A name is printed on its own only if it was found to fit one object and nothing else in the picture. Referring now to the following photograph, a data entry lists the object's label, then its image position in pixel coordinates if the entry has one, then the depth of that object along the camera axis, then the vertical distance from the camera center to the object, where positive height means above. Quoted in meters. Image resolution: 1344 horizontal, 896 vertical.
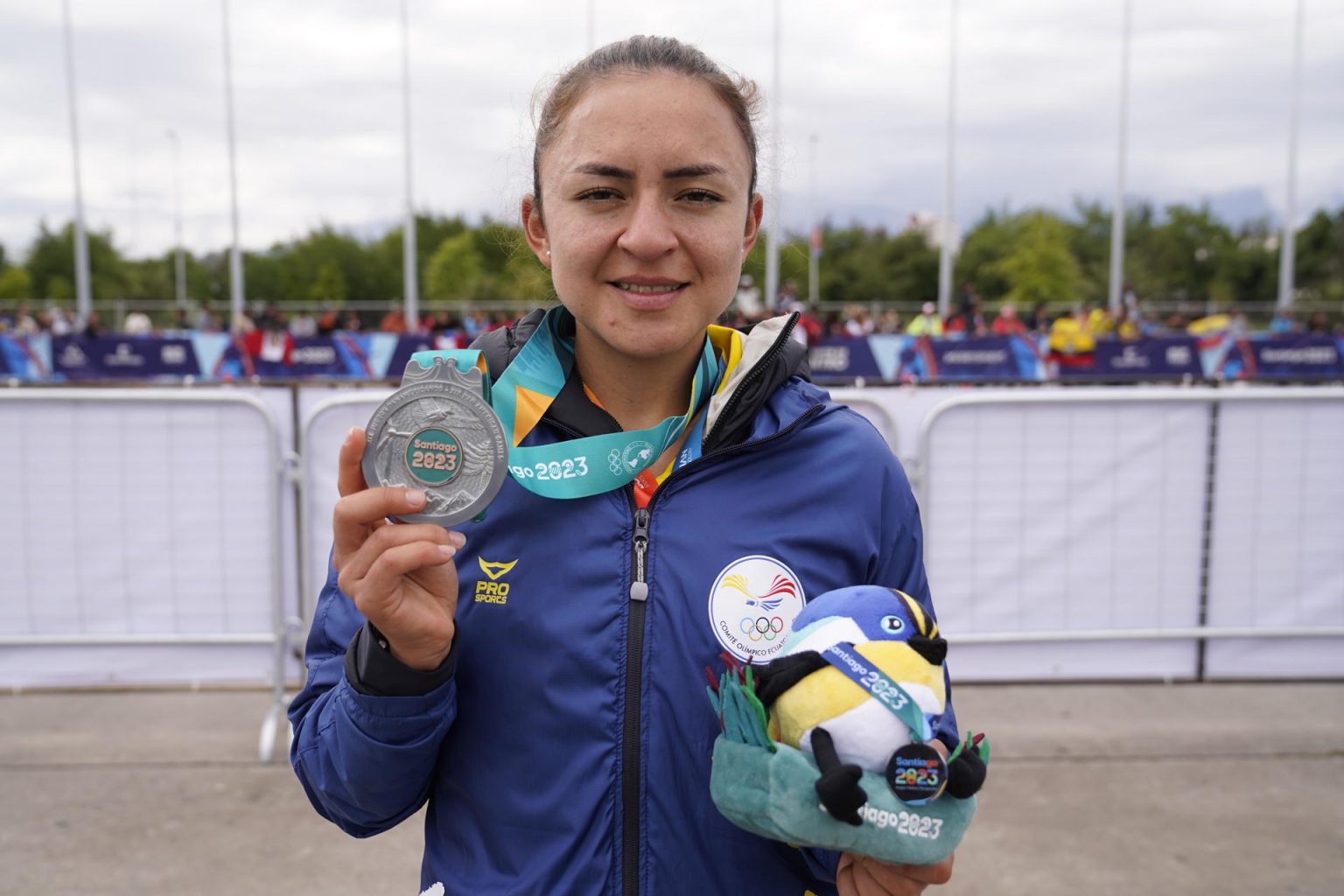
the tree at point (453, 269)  58.69 +3.31
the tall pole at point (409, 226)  27.38 +2.73
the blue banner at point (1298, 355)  17.56 -0.41
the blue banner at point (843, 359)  16.30 -0.50
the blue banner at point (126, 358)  18.91 -0.61
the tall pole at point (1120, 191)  27.09 +3.87
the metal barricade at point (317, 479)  4.63 -0.70
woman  1.46 -0.40
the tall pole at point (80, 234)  27.25 +2.46
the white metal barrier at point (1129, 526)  4.81 -0.93
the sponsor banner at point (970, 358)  16.61 -0.47
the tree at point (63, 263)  62.19 +3.76
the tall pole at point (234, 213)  27.68 +3.25
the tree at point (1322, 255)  53.00 +3.99
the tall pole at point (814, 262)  41.50 +3.01
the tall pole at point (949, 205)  28.27 +3.53
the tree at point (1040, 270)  56.28 +3.29
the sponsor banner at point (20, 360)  18.83 -0.65
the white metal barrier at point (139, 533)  4.57 -0.94
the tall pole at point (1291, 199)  28.25 +3.77
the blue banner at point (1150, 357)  17.77 -0.46
